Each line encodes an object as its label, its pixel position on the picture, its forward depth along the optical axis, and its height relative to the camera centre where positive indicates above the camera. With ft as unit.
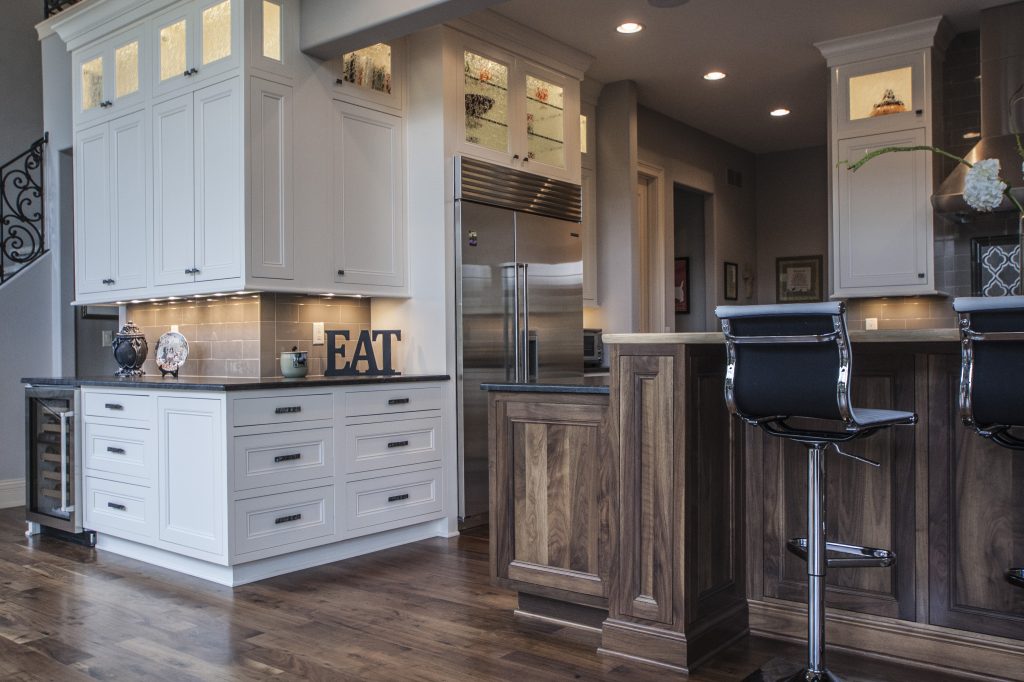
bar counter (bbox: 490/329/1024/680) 8.43 -2.00
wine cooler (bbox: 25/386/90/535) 14.70 -2.13
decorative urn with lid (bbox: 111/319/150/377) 15.35 -0.19
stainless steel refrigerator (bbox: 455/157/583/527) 15.38 +0.86
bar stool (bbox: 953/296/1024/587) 6.62 -0.30
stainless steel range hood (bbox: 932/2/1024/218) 15.98 +4.61
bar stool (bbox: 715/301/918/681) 7.14 -0.52
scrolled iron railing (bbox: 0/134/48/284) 20.92 +3.42
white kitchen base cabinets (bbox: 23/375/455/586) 12.09 -2.05
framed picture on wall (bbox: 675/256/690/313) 25.88 +1.34
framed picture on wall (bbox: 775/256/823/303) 26.89 +1.67
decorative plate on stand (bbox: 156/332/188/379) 15.35 -0.24
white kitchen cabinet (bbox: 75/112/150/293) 15.38 +2.60
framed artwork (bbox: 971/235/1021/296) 17.04 +1.31
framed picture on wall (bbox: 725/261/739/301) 25.86 +1.58
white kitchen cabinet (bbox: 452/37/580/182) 16.02 +4.53
